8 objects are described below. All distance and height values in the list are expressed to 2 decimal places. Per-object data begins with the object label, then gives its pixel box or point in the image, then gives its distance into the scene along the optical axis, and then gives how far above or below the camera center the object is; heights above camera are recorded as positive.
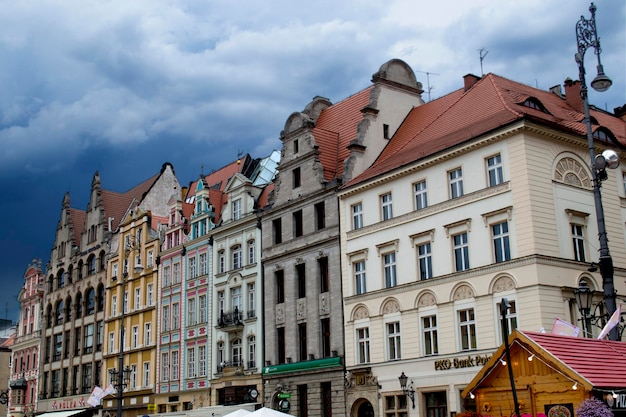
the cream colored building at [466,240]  32.50 +7.25
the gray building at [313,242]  41.62 +9.33
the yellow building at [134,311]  57.12 +8.14
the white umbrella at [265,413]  24.86 +0.28
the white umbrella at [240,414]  26.43 +0.32
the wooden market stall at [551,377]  17.88 +0.81
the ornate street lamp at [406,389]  35.78 +1.22
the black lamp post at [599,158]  20.03 +6.06
